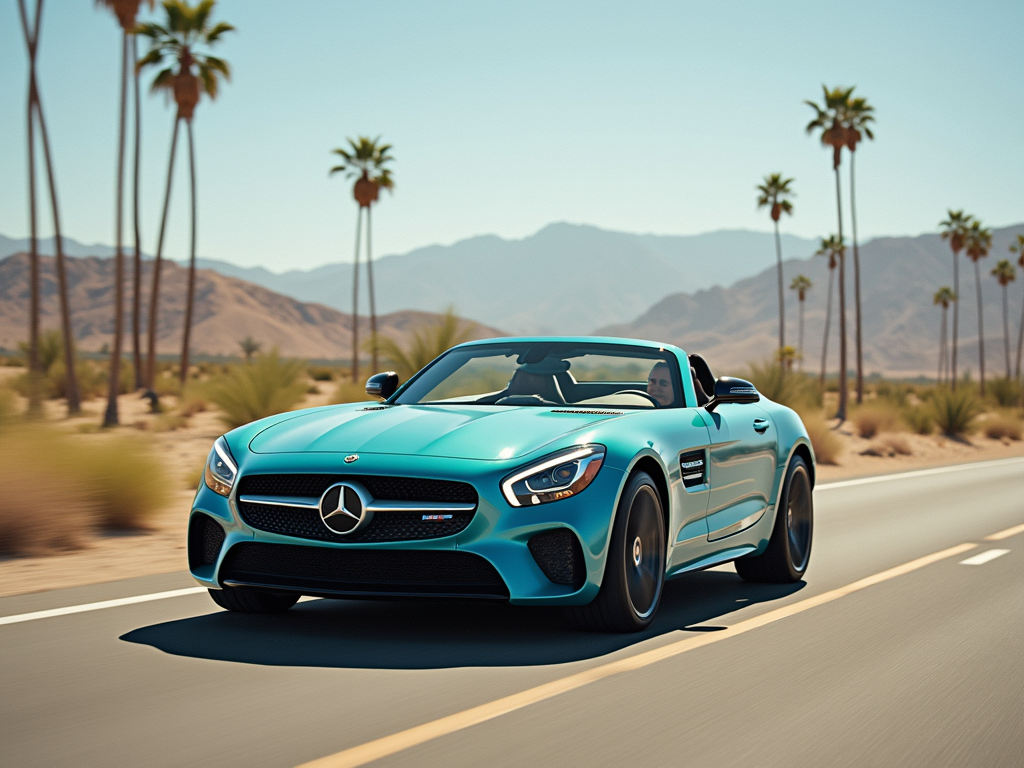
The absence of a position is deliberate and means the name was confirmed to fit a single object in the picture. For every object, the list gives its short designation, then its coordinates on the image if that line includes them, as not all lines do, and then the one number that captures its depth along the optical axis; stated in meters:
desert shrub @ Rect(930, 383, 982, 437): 39.91
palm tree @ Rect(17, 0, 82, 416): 30.19
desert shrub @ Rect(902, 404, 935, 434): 39.62
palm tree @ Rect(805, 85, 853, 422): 51.06
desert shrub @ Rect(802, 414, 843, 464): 27.83
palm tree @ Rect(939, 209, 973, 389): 81.31
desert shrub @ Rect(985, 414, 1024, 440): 41.28
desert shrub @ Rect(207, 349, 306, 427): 25.34
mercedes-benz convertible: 5.81
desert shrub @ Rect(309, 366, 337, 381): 58.14
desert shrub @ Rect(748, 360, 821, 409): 31.98
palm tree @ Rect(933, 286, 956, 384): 108.93
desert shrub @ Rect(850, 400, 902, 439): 37.19
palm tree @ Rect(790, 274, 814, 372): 116.56
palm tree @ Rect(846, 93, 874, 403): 51.09
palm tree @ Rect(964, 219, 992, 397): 81.50
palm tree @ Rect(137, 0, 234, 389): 39.06
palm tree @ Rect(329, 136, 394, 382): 55.14
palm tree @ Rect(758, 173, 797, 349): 71.44
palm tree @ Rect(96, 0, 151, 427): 31.00
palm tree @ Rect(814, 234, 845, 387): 95.86
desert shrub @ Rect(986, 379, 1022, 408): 50.56
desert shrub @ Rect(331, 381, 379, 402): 29.55
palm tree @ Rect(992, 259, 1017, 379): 93.88
